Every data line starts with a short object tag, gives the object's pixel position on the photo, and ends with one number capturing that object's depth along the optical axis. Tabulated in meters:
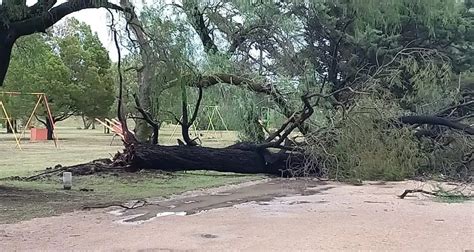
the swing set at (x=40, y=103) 31.56
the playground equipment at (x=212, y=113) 18.19
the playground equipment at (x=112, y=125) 25.90
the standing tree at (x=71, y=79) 35.47
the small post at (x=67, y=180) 13.49
